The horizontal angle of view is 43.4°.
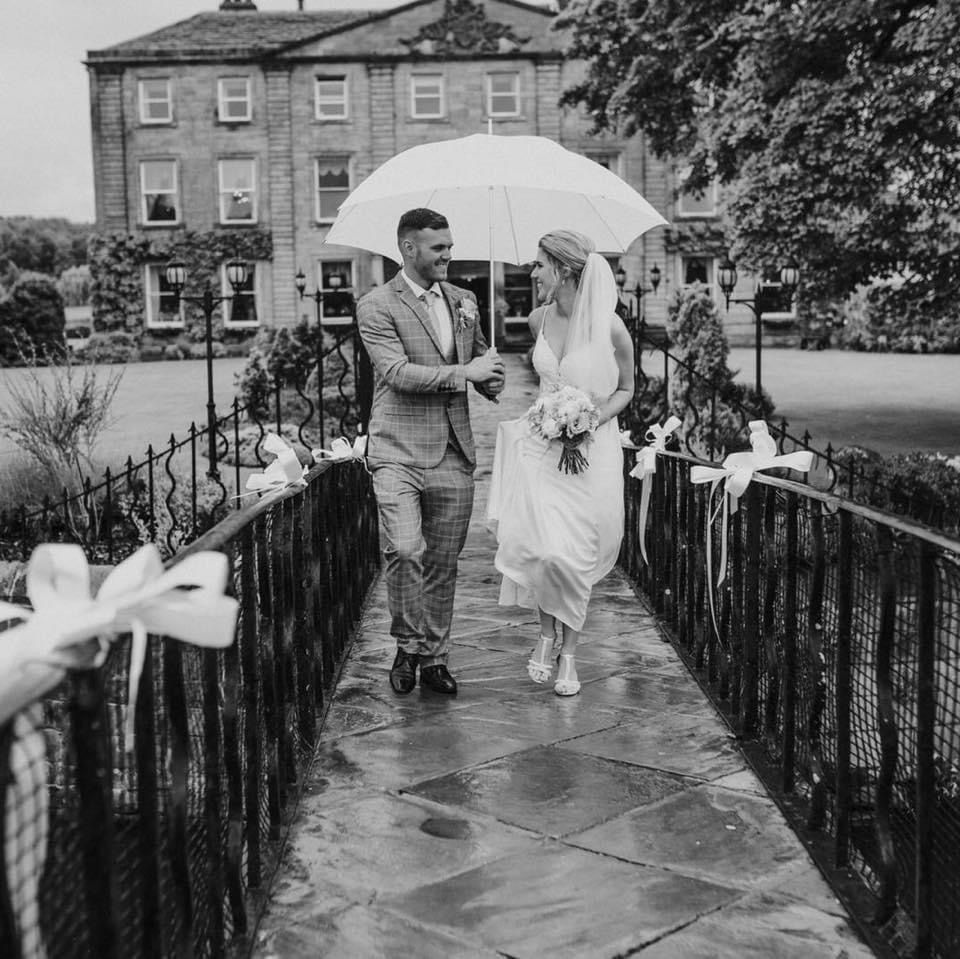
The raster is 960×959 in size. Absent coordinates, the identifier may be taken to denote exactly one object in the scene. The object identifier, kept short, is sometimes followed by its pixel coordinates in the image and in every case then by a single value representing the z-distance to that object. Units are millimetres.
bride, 5340
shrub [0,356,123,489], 11617
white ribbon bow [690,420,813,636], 4141
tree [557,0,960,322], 12891
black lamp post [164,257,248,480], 17906
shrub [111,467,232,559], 10031
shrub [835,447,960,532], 9984
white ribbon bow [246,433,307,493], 4180
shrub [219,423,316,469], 13875
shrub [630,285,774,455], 14156
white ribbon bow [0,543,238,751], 1648
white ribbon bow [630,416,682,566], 6271
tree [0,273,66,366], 37656
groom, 5102
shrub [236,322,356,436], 16406
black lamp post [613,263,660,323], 17194
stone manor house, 38719
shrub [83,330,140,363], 36000
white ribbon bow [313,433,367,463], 5688
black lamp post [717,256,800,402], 14570
